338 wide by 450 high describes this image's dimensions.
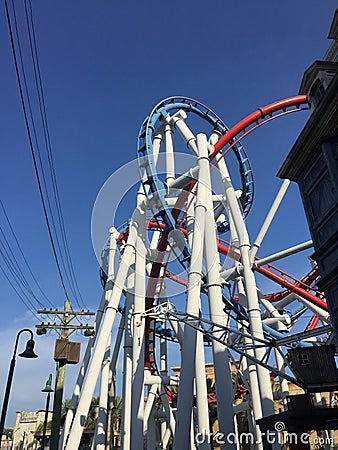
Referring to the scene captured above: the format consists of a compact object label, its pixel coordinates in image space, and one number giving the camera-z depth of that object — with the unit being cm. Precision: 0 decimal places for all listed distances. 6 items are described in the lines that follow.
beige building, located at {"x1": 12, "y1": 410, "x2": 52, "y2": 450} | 3609
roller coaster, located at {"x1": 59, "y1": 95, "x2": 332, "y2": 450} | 981
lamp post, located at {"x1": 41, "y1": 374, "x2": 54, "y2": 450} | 1324
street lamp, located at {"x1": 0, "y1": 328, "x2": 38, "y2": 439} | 755
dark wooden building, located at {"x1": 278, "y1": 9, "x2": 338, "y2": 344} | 622
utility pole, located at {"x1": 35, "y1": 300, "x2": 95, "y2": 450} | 994
